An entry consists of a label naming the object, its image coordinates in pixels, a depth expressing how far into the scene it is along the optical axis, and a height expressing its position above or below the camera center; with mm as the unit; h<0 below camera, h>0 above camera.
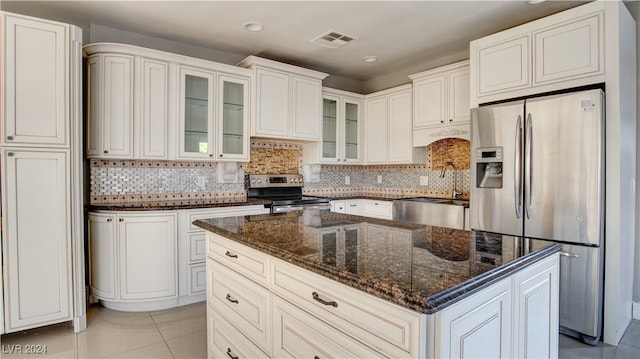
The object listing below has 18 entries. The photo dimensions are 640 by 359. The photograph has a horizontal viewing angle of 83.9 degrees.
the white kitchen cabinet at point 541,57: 2506 +904
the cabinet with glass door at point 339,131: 4562 +562
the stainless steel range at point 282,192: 3840 -230
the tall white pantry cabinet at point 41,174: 2414 +0
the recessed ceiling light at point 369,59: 4238 +1385
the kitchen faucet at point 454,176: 4074 -40
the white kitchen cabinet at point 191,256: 3180 -745
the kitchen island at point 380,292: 961 -395
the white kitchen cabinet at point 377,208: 4238 -433
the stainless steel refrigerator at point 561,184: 2453 -83
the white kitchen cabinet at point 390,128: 4352 +584
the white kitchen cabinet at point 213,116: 3492 +590
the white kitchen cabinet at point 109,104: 3094 +616
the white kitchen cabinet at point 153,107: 3232 +616
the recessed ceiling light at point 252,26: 3266 +1379
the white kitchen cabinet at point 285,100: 3852 +835
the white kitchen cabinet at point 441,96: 3680 +842
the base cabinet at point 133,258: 2994 -721
